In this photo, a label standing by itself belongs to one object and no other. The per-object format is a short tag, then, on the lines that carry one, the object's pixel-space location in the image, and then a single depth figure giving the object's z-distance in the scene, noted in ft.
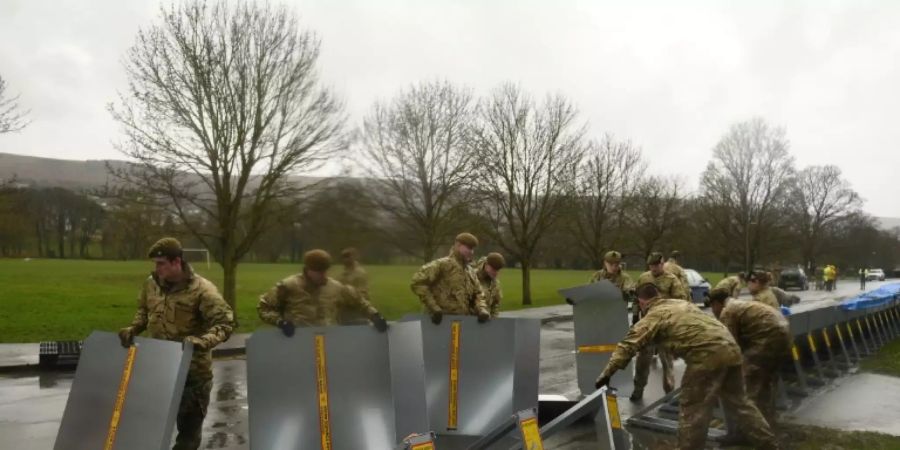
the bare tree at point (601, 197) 102.27
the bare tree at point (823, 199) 234.17
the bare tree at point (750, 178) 159.53
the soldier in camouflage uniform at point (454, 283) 19.83
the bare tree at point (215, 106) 47.57
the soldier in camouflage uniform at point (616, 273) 27.88
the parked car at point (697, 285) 91.14
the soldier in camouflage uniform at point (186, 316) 15.16
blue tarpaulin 41.24
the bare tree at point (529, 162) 90.99
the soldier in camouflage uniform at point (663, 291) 27.78
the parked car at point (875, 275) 242.17
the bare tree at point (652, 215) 110.83
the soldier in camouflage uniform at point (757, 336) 21.08
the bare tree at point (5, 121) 56.57
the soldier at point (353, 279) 16.34
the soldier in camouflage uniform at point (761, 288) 27.66
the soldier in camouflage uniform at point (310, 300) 17.17
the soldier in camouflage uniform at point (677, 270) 29.96
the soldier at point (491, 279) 22.91
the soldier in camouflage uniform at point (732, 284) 27.50
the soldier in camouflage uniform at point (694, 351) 16.84
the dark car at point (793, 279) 151.12
